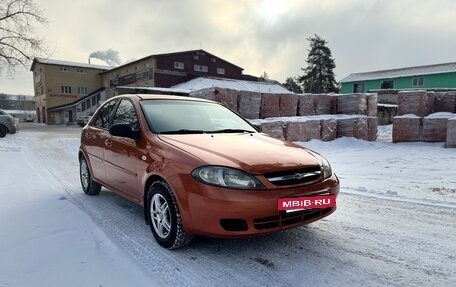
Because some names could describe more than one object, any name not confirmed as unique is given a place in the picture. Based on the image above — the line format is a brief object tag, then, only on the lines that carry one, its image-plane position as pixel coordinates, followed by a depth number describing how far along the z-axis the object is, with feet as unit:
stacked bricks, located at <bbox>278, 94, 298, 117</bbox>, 40.24
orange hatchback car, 8.89
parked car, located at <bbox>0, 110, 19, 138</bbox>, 54.08
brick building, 118.24
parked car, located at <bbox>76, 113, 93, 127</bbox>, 104.01
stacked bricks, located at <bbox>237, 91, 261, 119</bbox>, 36.45
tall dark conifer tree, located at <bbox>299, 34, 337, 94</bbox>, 164.55
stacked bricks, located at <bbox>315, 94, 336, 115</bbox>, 44.04
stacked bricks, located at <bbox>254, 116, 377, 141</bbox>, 36.45
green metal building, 102.72
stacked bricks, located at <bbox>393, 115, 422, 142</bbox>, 37.58
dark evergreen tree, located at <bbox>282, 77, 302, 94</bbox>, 182.39
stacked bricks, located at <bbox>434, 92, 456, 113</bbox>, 39.42
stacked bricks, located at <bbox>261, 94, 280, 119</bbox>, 38.60
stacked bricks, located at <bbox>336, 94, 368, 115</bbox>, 43.34
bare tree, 79.97
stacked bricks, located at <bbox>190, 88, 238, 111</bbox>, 33.68
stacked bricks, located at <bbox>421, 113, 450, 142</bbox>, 35.76
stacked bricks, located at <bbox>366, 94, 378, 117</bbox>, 45.34
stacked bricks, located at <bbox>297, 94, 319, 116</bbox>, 42.22
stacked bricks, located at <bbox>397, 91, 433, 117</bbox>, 38.37
